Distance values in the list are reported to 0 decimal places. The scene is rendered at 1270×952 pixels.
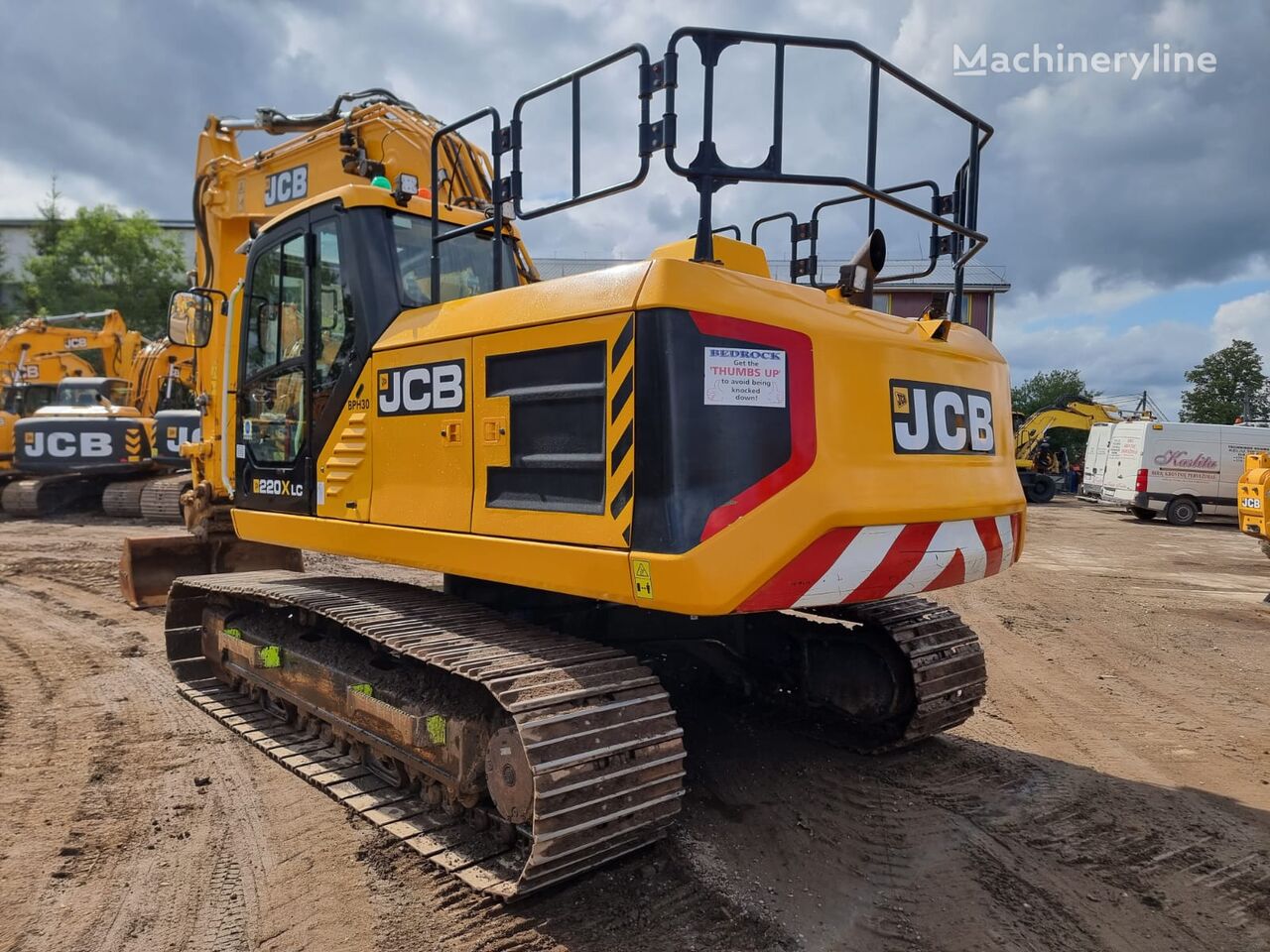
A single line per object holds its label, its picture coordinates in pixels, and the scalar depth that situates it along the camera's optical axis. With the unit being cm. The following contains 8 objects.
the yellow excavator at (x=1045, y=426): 2452
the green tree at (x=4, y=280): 4808
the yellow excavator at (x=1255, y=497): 1008
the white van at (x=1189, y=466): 1923
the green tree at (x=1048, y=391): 4312
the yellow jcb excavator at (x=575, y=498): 281
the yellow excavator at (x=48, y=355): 1889
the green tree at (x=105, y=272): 4153
